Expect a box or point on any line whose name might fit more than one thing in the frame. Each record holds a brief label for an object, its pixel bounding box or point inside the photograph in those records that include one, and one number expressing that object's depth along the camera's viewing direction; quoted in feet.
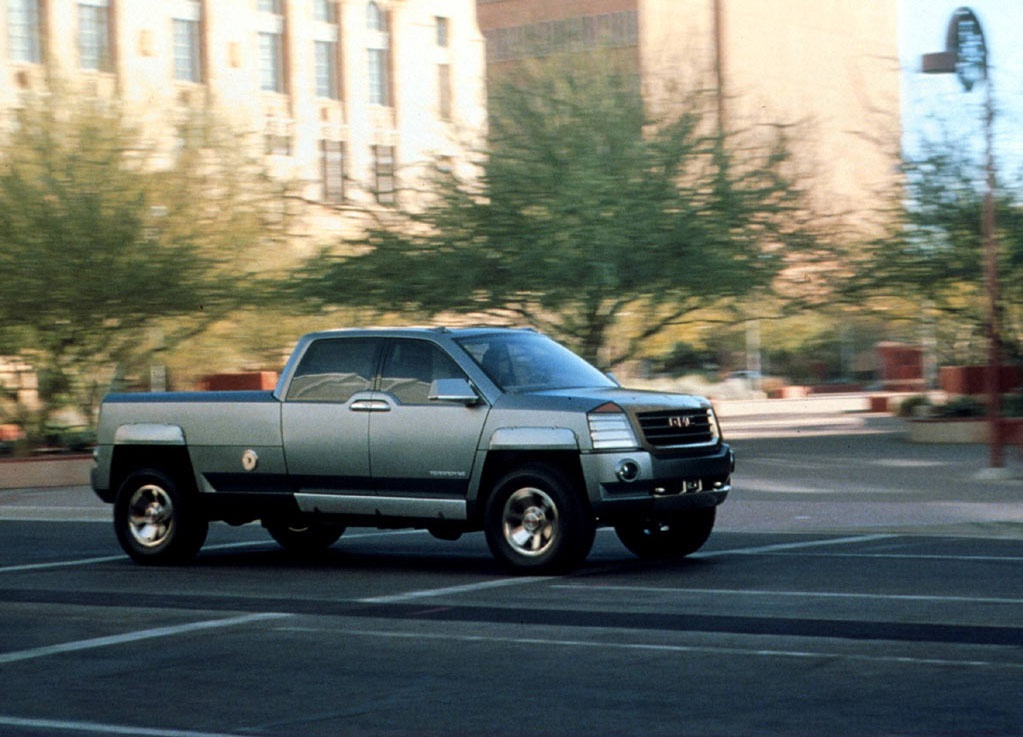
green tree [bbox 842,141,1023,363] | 106.22
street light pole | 77.30
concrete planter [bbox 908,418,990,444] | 108.78
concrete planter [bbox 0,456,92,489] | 92.02
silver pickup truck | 44.19
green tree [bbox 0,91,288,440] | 94.68
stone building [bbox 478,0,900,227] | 106.73
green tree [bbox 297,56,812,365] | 94.48
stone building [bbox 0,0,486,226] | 173.06
